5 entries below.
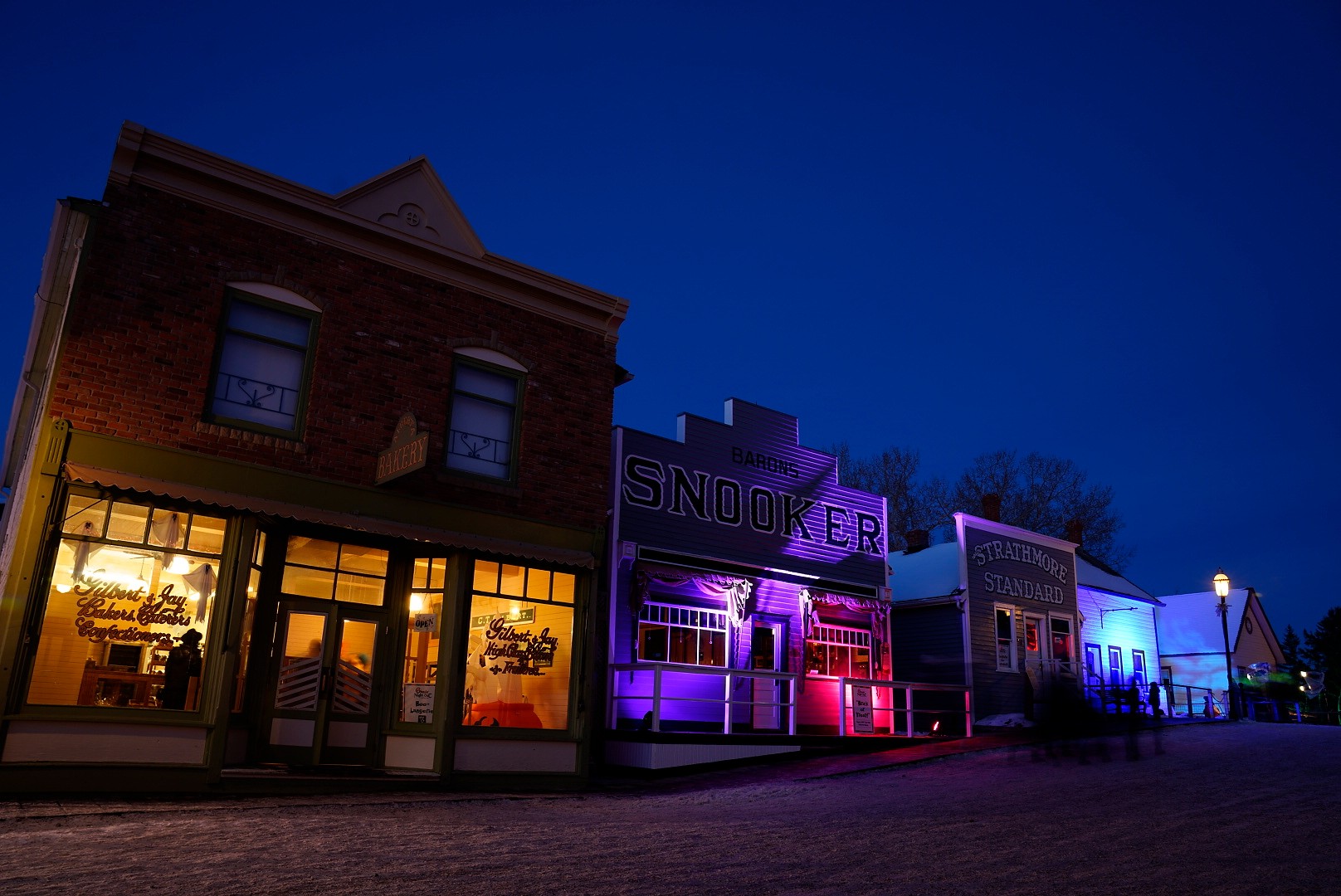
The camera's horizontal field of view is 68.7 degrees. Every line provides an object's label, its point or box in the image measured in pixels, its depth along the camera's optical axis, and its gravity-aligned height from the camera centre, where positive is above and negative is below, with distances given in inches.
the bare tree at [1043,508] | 1675.7 +372.6
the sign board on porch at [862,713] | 836.0 +9.6
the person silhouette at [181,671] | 448.5 +13.1
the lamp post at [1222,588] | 1092.9 +161.0
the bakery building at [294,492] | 436.8 +105.9
